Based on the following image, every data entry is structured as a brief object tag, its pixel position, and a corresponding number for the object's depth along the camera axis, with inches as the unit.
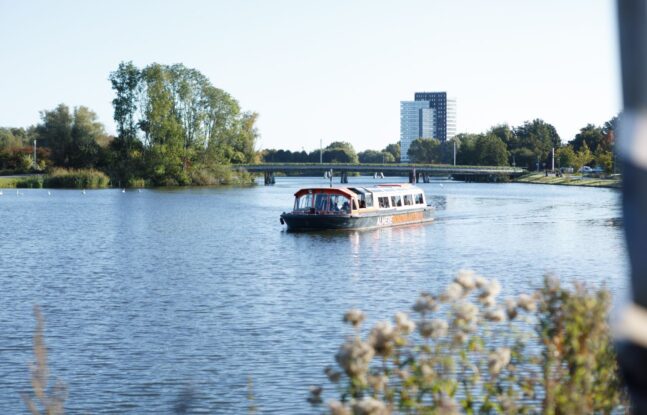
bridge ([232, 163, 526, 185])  5649.6
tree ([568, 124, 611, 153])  6983.3
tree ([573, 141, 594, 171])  6181.6
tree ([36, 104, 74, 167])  5221.5
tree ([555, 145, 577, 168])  6422.2
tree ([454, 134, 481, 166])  7623.0
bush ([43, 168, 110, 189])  4525.1
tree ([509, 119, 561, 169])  7682.1
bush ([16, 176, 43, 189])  4503.0
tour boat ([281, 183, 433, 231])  2007.9
